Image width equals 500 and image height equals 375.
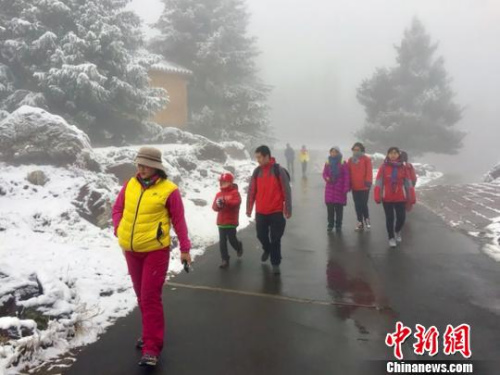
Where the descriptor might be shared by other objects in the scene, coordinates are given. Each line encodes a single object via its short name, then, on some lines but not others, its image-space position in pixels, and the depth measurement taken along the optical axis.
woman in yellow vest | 3.57
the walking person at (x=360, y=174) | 8.43
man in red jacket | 5.90
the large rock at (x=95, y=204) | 7.33
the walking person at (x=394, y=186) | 7.12
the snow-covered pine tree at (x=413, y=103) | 28.38
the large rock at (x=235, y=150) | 19.53
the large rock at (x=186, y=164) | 13.10
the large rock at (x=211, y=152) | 15.06
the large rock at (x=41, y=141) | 8.38
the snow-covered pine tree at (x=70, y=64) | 11.47
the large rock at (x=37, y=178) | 7.66
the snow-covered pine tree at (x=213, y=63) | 22.20
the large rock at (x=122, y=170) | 9.55
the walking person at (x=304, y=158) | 20.80
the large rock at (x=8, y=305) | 4.02
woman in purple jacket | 8.39
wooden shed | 20.27
